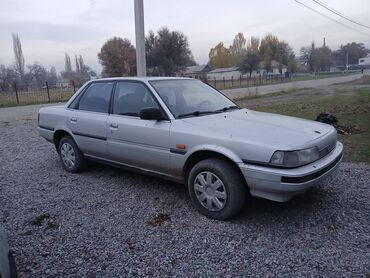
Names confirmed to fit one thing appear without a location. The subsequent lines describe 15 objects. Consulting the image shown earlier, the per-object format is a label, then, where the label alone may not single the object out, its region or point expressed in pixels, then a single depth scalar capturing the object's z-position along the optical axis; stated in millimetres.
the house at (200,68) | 75562
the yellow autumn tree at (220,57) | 88375
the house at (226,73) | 73250
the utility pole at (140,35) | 9319
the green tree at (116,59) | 47719
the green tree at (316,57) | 95188
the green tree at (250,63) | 65688
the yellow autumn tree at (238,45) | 91188
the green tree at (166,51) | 44625
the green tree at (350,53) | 102875
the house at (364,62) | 98750
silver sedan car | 3193
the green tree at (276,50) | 72312
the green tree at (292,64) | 75312
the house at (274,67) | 69938
